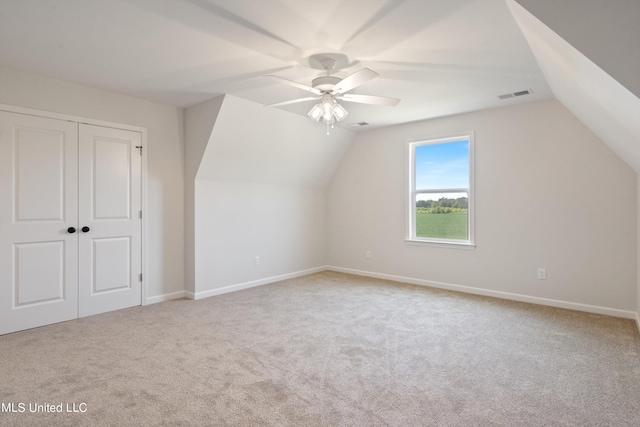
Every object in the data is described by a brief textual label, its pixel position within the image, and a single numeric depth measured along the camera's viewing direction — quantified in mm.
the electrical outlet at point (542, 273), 4059
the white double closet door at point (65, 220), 3260
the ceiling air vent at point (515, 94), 3711
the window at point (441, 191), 4794
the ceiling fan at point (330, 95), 2849
